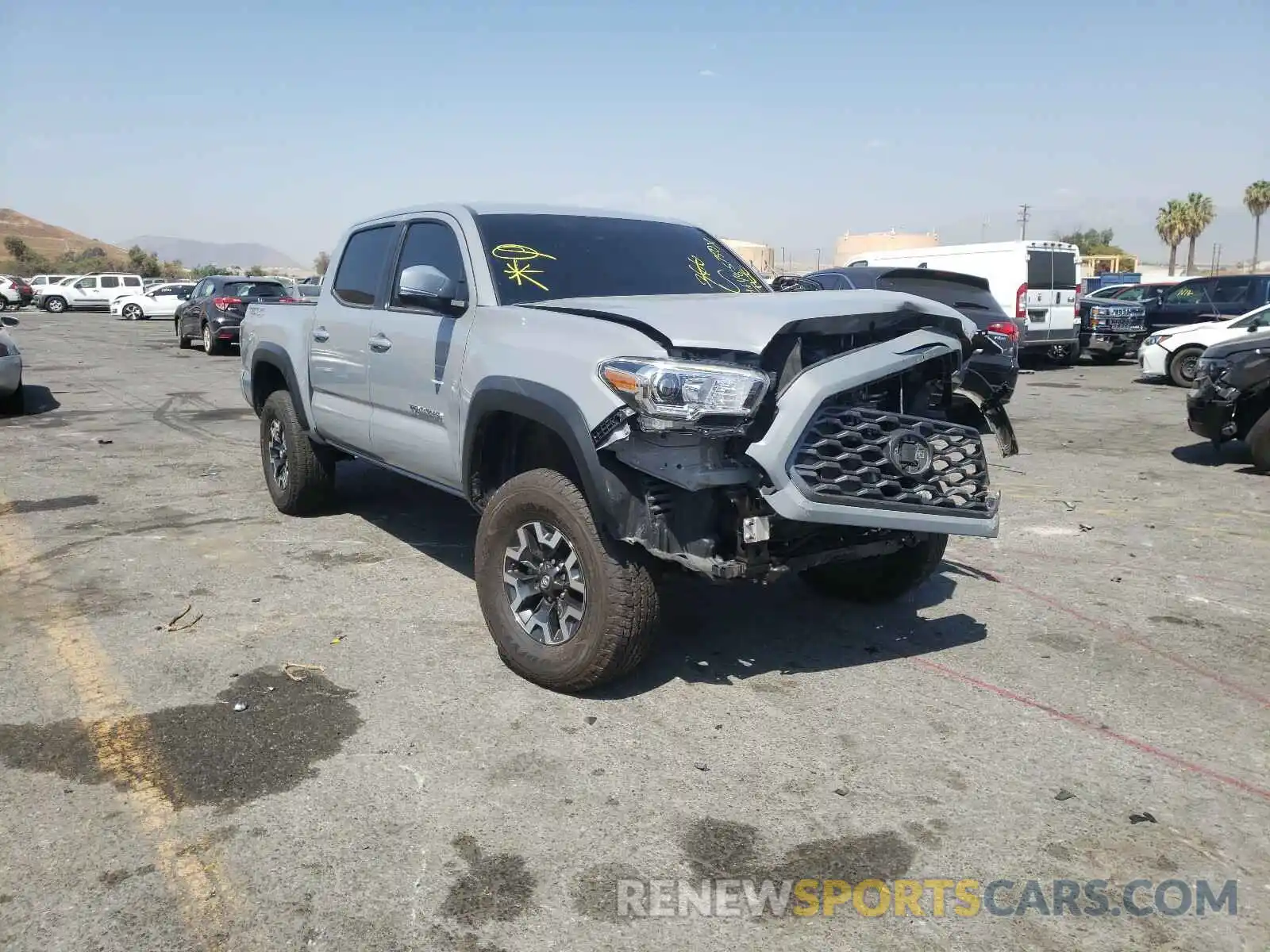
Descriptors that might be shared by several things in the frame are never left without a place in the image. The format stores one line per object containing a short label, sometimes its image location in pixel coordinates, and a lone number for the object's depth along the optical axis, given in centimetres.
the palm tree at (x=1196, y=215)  7544
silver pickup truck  365
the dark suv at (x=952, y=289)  1106
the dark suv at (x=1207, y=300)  1848
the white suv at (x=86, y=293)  4559
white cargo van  1711
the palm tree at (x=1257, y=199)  7931
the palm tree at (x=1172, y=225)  7600
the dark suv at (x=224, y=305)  2206
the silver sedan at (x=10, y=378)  1182
